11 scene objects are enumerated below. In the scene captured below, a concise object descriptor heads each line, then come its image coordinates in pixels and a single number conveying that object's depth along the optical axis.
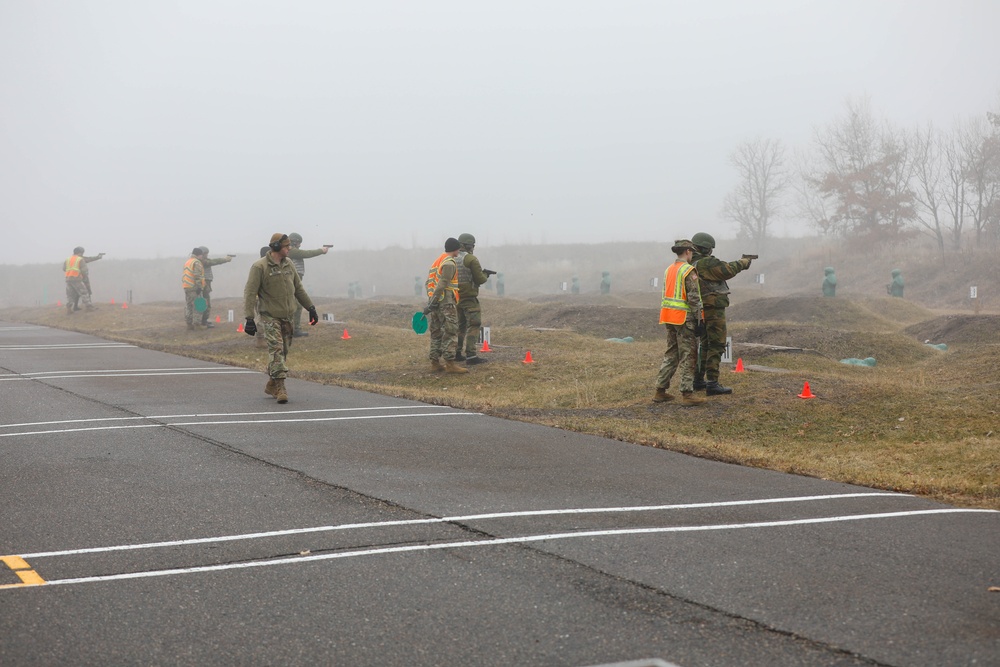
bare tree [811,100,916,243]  67.69
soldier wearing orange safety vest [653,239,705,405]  14.96
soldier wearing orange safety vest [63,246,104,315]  41.34
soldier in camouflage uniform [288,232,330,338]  26.88
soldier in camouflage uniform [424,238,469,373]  19.58
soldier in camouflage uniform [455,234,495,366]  20.38
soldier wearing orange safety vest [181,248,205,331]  32.25
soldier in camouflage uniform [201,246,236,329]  32.62
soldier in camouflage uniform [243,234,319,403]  15.85
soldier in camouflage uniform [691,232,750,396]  15.56
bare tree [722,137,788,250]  80.12
